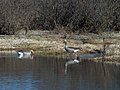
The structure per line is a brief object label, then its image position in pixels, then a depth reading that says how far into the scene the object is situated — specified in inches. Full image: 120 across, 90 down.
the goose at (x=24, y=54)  1282.1
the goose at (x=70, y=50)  1313.0
